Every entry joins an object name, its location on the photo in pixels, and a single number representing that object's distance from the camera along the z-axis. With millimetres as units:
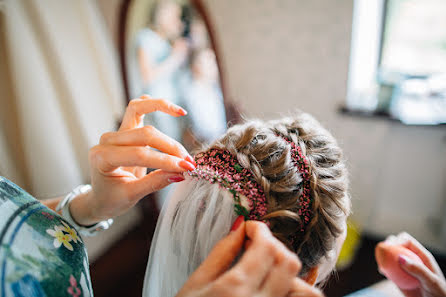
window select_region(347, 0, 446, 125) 1464
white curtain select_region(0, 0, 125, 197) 1194
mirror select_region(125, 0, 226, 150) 1244
